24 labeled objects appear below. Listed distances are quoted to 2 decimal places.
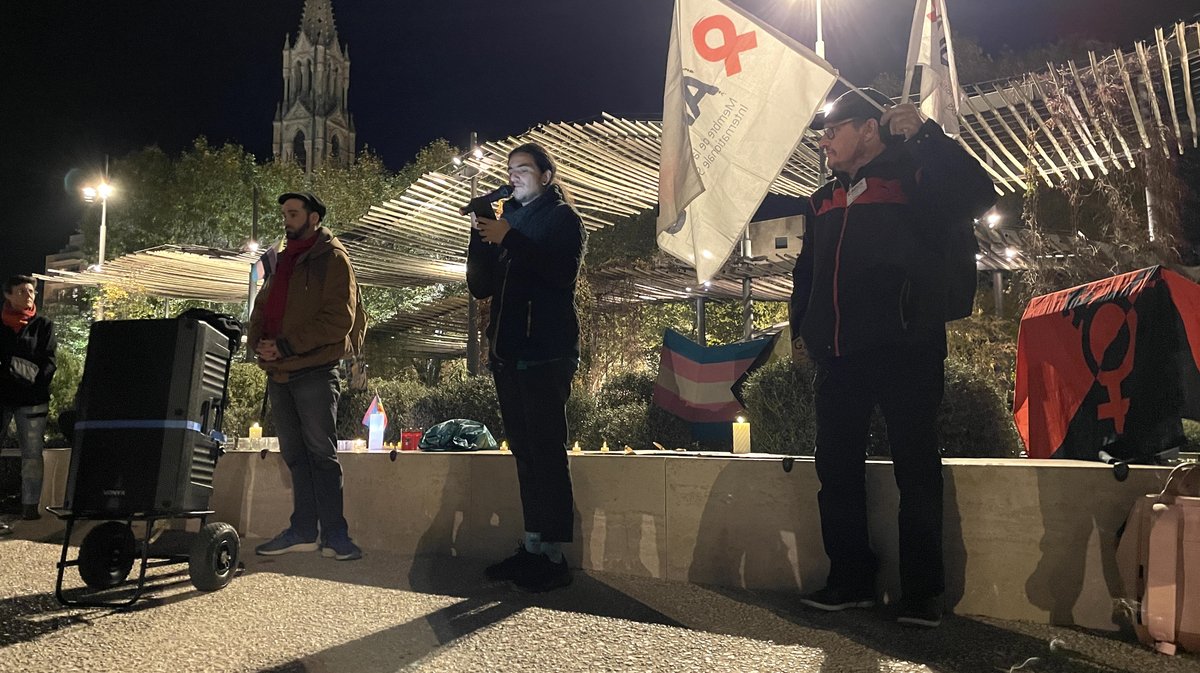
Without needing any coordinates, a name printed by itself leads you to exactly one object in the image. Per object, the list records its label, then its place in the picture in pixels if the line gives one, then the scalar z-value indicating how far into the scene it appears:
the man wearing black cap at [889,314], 2.59
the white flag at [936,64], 5.05
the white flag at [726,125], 3.64
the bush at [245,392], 9.15
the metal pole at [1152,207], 10.10
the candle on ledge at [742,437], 3.69
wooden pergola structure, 7.52
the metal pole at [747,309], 12.66
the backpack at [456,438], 4.36
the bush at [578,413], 6.49
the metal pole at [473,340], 11.12
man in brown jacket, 3.77
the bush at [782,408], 4.56
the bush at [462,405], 6.82
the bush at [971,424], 4.12
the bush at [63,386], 9.95
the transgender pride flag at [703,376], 5.91
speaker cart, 2.95
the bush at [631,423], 6.01
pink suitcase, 2.15
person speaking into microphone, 3.15
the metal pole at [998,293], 11.67
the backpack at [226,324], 3.35
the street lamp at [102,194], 23.26
